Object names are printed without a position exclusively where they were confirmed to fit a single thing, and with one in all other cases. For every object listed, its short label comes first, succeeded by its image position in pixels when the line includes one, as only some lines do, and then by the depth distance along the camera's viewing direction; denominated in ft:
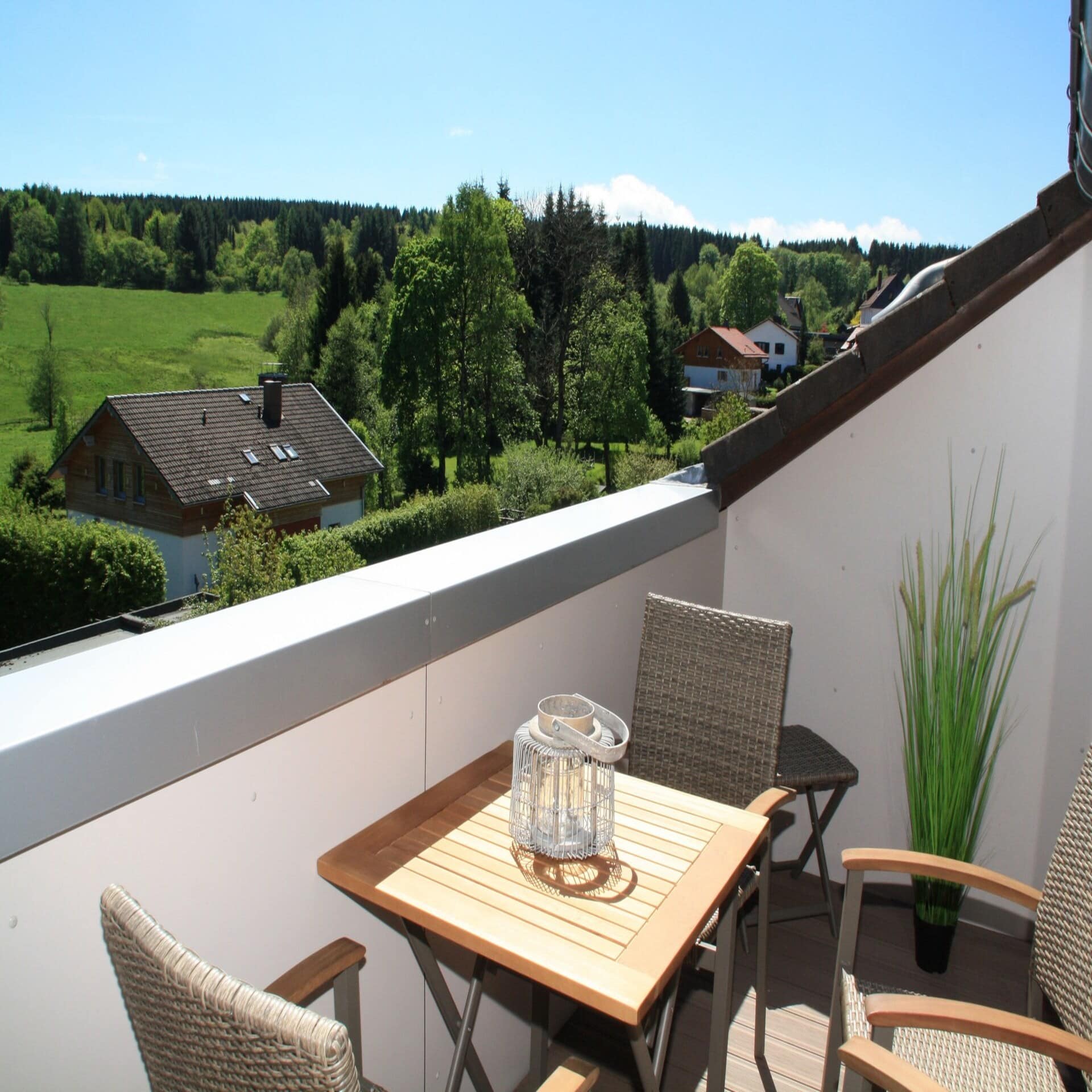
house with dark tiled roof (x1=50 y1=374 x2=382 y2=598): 120.16
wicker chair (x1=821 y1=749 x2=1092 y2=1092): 3.82
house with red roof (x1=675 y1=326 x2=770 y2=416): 169.07
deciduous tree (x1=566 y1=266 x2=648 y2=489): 121.60
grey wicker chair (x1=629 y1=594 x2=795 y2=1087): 5.96
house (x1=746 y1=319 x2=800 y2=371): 179.83
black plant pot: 7.61
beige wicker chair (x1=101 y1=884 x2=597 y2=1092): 2.09
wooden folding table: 3.50
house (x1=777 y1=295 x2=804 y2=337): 187.52
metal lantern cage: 4.21
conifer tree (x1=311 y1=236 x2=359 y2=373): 143.33
